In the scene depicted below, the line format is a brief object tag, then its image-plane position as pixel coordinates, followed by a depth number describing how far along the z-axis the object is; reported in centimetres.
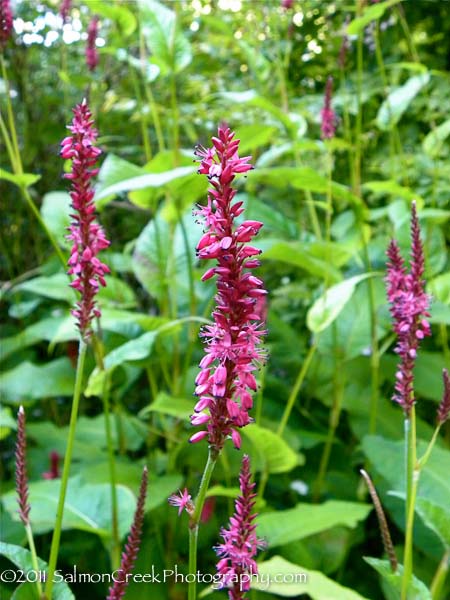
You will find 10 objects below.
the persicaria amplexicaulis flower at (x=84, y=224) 26
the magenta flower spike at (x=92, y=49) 51
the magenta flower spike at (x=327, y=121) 49
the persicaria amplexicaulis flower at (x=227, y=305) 18
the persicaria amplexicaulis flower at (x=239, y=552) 21
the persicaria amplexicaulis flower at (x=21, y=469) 24
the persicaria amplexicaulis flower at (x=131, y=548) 24
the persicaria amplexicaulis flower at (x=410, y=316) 27
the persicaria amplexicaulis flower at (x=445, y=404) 26
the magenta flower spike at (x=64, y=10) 54
